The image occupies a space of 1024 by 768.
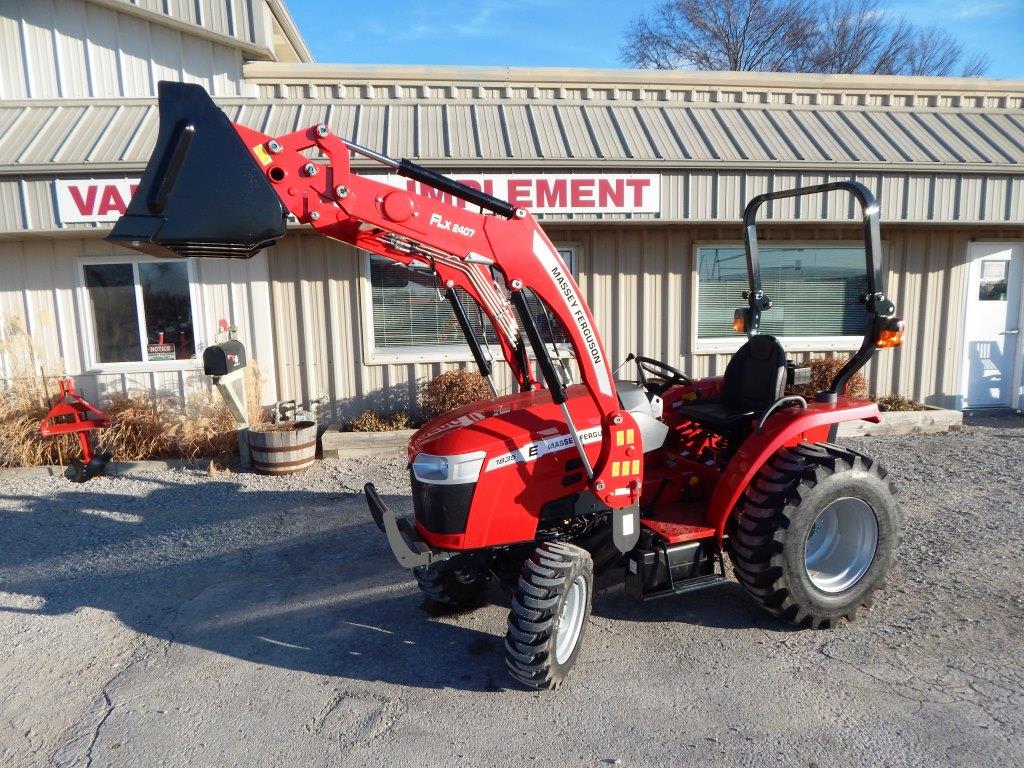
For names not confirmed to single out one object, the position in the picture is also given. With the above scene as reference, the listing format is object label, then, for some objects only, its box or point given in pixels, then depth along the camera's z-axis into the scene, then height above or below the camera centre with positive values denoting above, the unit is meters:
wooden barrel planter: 6.24 -1.21
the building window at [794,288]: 8.02 +0.27
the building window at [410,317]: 7.66 +0.01
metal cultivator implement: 6.35 -0.96
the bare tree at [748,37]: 24.27 +10.05
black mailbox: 6.08 -0.34
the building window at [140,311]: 7.38 +0.14
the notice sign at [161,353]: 7.51 -0.33
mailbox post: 6.11 -0.50
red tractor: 2.43 -0.65
